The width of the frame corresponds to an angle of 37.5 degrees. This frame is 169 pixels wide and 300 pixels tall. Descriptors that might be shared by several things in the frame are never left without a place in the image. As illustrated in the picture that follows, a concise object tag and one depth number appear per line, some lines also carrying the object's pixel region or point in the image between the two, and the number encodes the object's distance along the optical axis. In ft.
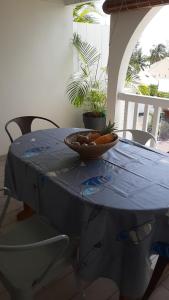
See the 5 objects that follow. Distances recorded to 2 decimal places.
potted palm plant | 12.88
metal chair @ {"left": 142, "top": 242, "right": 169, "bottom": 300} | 4.10
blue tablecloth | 3.69
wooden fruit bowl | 4.92
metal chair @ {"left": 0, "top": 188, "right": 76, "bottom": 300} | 3.43
